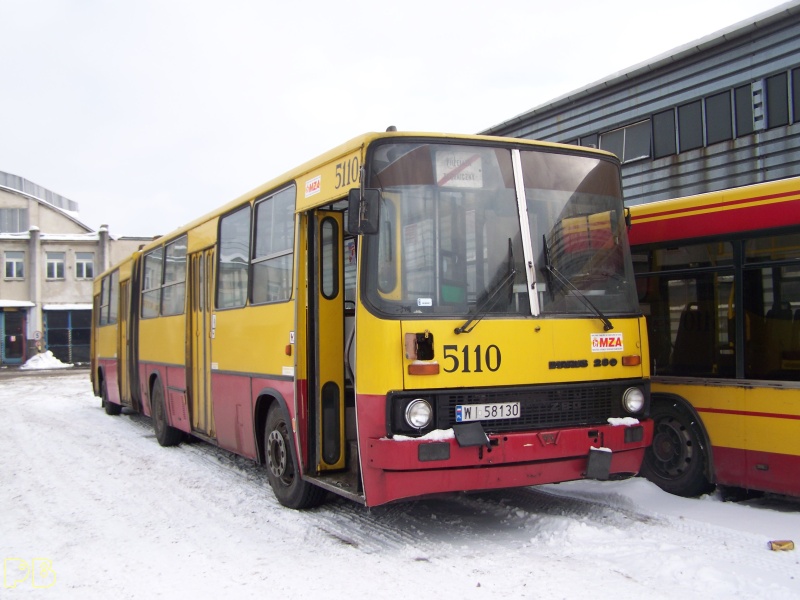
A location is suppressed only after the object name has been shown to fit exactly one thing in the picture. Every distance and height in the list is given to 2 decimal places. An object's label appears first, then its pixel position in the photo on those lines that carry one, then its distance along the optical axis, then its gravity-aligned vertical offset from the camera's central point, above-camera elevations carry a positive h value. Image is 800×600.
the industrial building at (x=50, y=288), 43.50 +2.56
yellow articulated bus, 5.61 +0.03
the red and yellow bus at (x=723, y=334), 6.50 -0.11
